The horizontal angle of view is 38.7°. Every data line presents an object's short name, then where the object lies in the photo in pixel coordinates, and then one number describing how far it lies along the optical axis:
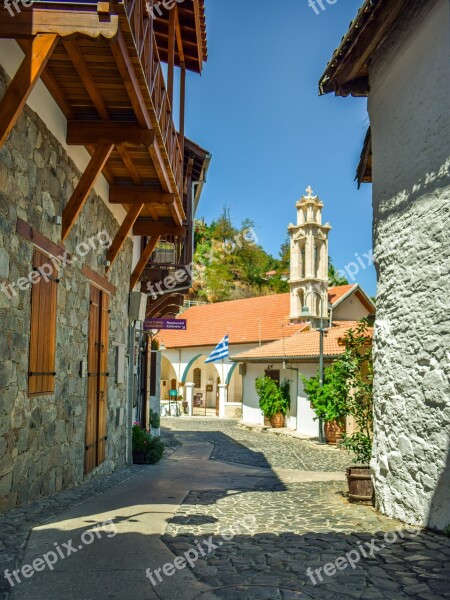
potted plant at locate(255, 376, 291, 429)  24.28
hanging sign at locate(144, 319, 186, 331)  14.09
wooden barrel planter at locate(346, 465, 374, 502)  7.51
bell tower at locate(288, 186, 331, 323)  32.03
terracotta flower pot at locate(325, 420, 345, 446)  19.33
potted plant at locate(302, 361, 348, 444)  18.19
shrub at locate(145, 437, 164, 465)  11.88
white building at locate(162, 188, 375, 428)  23.80
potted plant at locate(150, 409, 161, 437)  16.73
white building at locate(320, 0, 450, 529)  6.13
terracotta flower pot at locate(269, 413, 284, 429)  24.45
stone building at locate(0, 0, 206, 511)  5.27
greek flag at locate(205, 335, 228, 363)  25.73
